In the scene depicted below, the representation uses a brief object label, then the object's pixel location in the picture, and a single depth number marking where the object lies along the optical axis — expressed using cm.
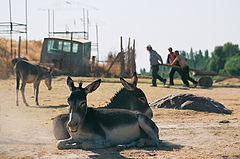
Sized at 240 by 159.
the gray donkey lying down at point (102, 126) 793
